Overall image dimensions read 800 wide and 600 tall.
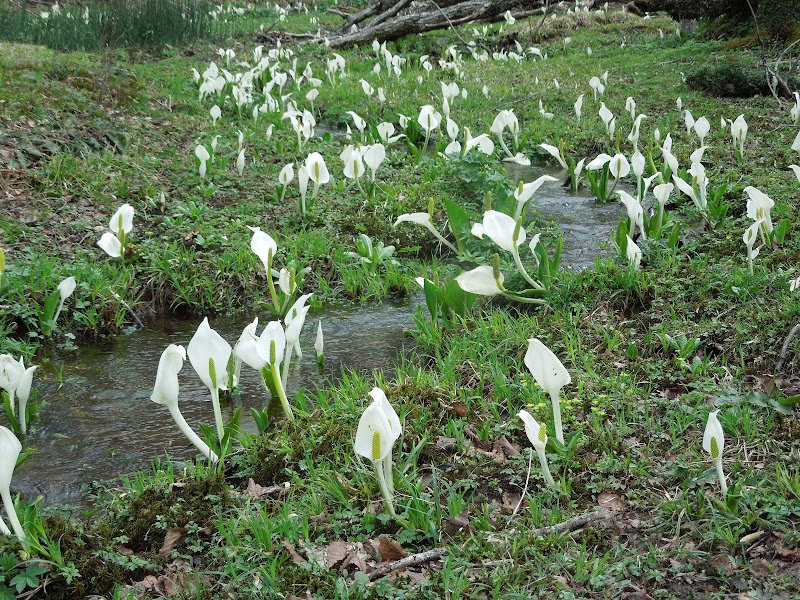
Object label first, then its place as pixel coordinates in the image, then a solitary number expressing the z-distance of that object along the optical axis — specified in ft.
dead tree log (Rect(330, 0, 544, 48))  44.32
